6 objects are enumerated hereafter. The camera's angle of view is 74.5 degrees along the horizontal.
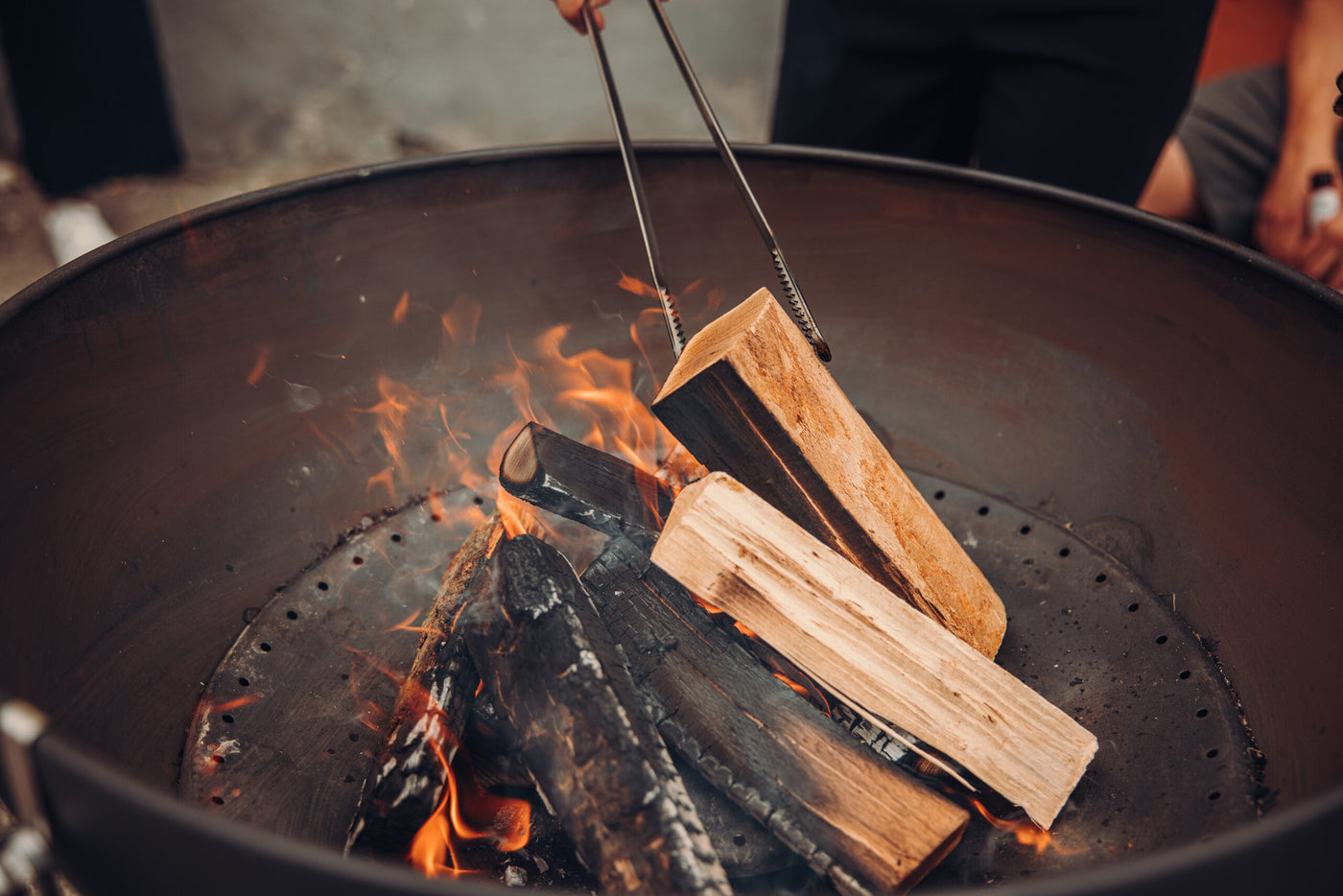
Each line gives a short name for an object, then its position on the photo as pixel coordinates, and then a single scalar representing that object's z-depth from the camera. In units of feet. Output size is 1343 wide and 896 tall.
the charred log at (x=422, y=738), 3.08
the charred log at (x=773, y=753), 2.98
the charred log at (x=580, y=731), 2.80
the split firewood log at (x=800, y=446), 3.40
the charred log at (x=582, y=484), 3.81
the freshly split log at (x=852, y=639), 3.09
